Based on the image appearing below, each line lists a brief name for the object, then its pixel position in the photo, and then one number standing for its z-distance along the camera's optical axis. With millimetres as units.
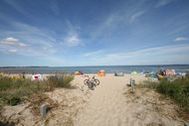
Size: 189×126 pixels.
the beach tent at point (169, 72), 10329
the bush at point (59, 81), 5323
